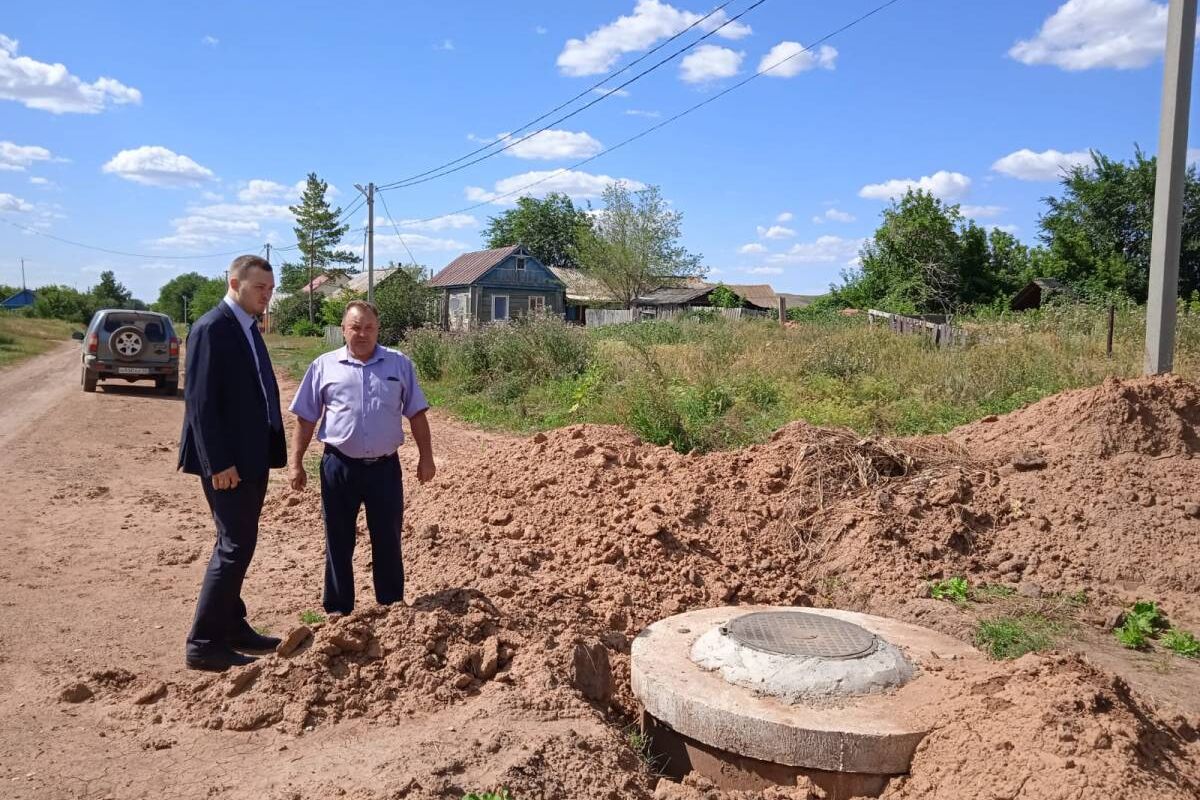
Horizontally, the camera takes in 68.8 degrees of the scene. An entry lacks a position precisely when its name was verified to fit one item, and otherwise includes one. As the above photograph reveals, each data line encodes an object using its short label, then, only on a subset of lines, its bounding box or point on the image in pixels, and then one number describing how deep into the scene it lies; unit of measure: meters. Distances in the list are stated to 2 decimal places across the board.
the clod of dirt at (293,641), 4.16
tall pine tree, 58.72
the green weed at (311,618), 5.10
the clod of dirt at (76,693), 4.00
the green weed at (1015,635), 4.97
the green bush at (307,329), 53.41
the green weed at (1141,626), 5.27
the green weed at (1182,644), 5.14
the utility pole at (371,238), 31.00
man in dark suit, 4.25
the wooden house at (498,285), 46.28
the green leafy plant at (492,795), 2.96
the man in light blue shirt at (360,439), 4.50
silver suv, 17.20
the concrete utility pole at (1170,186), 7.75
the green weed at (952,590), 5.76
